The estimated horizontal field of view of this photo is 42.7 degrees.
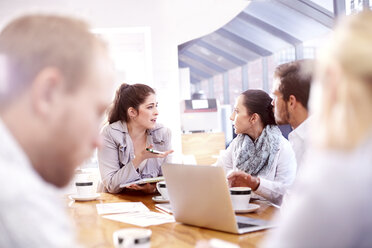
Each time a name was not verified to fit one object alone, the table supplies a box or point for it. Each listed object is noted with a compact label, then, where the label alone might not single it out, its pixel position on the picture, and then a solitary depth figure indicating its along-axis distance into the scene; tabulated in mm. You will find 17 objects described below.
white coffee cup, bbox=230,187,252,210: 1887
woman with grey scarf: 2673
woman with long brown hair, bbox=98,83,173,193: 2799
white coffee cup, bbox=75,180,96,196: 2414
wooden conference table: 1485
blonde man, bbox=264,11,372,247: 758
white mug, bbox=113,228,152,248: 1302
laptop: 1549
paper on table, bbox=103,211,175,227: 1793
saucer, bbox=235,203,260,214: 1887
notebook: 2438
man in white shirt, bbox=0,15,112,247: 749
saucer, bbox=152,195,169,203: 2266
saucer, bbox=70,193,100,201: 2395
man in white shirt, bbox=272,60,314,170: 2066
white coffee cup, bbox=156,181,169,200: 2256
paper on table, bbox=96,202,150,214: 2076
